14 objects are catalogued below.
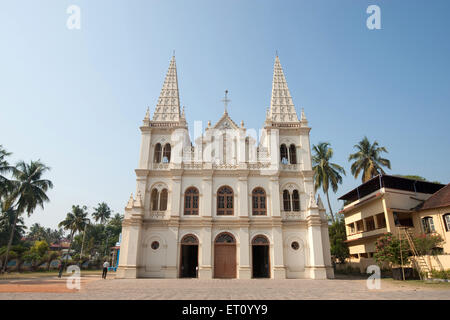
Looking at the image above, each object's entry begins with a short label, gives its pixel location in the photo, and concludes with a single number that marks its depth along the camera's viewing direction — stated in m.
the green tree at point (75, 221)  56.53
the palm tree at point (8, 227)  42.75
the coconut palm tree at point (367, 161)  36.19
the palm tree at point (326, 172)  37.12
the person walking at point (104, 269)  22.99
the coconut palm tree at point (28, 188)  34.56
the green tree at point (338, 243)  32.84
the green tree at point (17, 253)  35.47
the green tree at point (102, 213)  75.69
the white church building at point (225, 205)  23.25
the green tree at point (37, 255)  38.53
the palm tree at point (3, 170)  31.06
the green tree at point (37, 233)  84.14
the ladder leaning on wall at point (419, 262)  19.38
